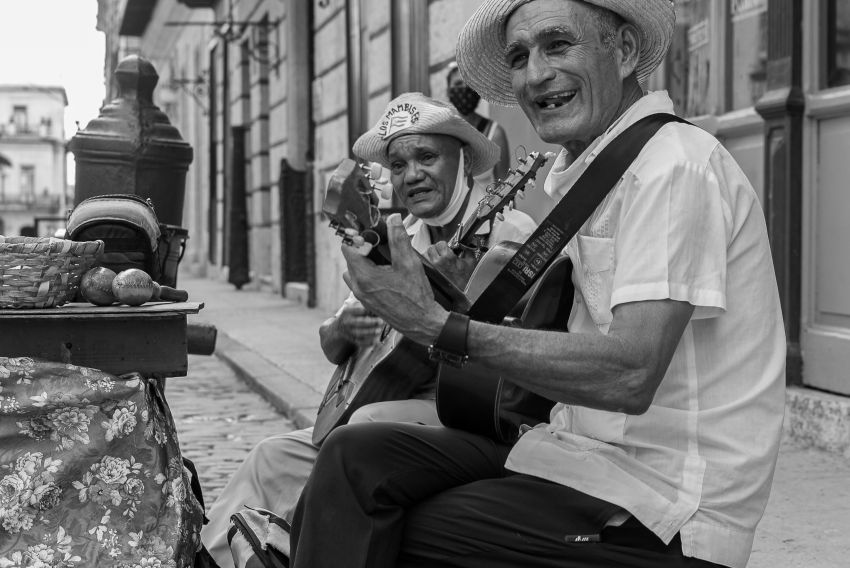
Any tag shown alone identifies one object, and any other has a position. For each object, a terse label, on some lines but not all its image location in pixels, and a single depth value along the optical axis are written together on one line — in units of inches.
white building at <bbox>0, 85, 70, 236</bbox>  3415.4
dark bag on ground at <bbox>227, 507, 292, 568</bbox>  106.3
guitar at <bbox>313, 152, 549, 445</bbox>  112.3
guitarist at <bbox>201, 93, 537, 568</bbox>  121.9
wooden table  112.5
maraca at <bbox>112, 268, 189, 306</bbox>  116.8
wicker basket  111.7
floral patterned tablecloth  110.3
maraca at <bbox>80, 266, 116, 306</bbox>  116.6
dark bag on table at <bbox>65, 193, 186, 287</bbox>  138.8
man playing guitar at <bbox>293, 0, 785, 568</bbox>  74.9
